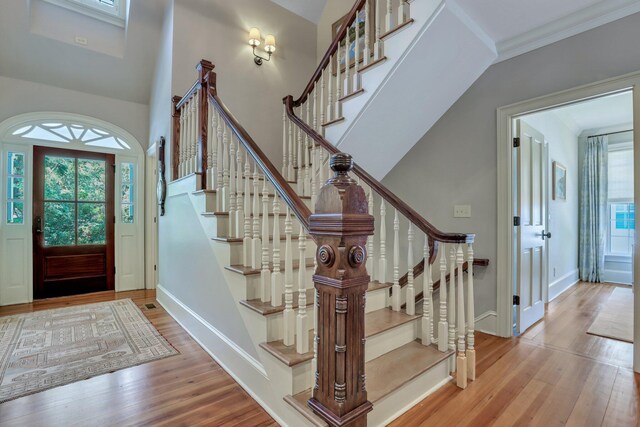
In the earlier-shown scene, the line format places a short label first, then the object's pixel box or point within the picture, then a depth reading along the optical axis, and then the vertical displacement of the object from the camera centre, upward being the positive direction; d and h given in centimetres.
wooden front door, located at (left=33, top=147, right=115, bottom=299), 378 -12
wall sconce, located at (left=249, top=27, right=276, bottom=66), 377 +213
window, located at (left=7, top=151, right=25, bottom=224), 357 +30
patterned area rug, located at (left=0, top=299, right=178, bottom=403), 199 -106
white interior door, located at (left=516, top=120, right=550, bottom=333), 275 -13
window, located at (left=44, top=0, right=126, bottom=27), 348 +240
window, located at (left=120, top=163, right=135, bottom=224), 429 +29
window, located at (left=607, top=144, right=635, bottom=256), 493 +22
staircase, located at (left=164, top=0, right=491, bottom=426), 97 -17
